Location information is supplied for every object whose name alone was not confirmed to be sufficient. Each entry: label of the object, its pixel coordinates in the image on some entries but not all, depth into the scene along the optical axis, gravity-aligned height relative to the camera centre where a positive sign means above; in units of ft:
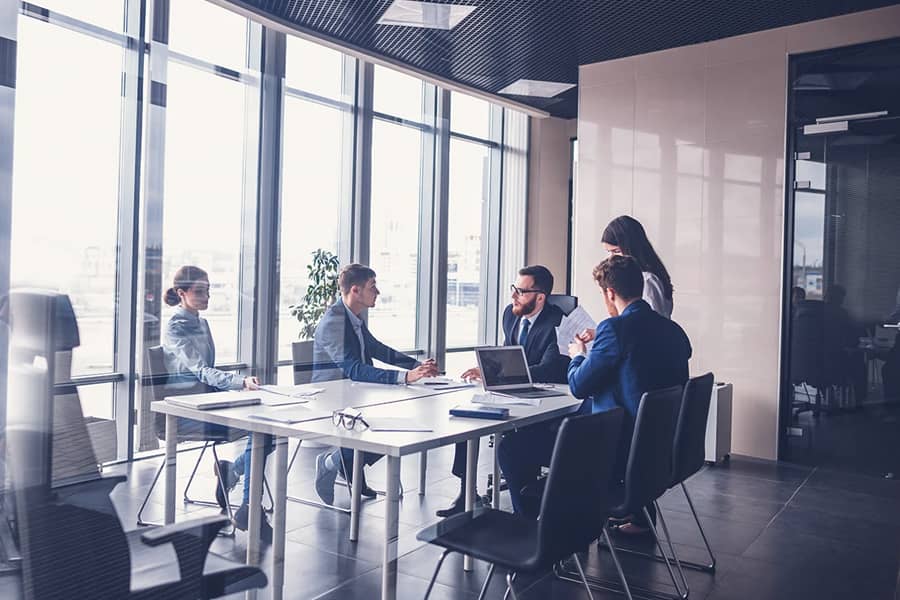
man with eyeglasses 13.39 -0.41
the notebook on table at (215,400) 9.58 -1.46
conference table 8.22 -1.59
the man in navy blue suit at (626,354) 10.07 -0.69
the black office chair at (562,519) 7.15 -2.24
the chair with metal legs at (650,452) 9.14 -1.90
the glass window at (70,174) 6.86 +1.17
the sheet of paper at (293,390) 11.04 -1.48
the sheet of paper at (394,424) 8.71 -1.55
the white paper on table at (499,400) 10.96 -1.51
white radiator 17.72 -2.90
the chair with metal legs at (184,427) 9.24 -1.77
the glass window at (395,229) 21.81 +2.19
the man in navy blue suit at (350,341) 12.68 -0.80
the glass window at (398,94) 21.80 +6.33
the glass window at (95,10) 7.69 +3.16
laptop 12.01 -1.19
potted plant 19.95 +0.14
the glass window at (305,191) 18.75 +2.83
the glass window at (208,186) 11.53 +1.90
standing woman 13.07 +0.95
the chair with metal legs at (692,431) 10.46 -1.84
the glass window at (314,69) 18.76 +6.12
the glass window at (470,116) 25.27 +6.61
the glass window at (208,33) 12.29 +5.01
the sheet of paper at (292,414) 9.02 -1.54
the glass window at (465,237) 25.59 +2.27
